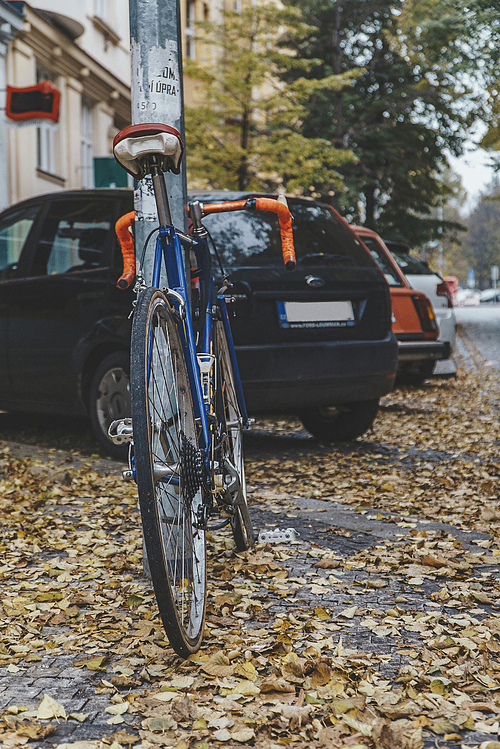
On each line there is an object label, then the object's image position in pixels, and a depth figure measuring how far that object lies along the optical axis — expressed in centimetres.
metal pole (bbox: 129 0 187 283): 383
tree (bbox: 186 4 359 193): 2062
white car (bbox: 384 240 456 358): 1108
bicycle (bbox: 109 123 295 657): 271
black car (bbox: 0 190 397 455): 600
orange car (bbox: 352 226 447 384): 993
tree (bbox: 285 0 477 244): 2684
